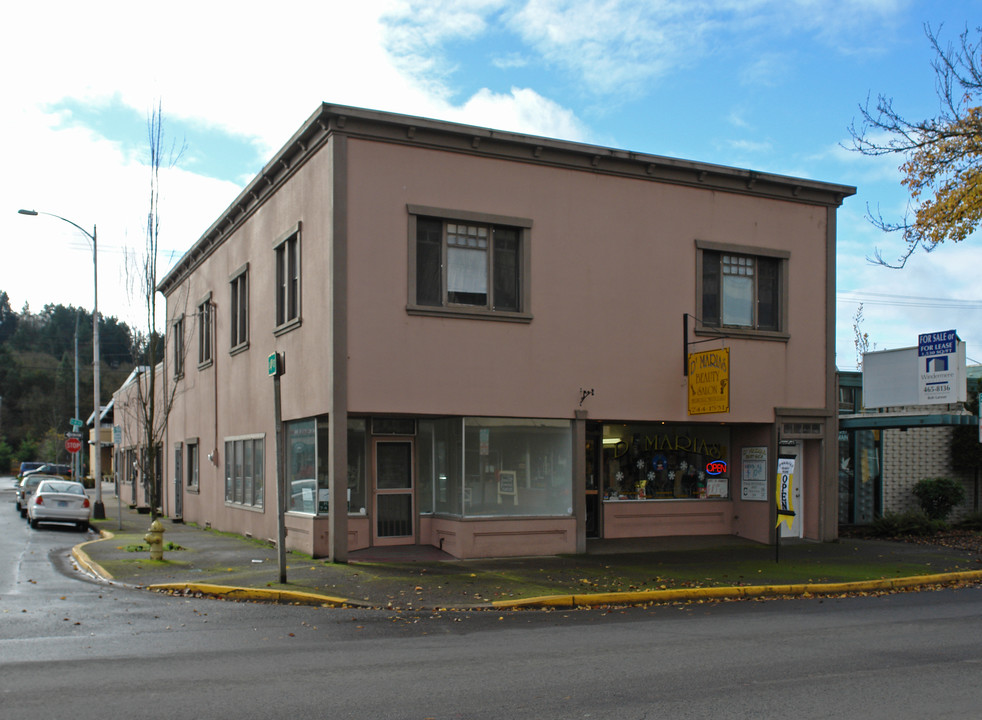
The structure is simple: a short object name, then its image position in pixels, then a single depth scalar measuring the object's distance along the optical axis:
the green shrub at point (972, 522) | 23.09
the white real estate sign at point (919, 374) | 20.34
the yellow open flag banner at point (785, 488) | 16.41
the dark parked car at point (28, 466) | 57.09
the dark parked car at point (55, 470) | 48.34
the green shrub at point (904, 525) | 21.50
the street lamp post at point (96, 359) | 29.97
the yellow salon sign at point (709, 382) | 17.28
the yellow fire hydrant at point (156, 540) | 15.98
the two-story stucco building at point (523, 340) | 16.27
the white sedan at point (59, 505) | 26.47
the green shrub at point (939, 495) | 23.53
